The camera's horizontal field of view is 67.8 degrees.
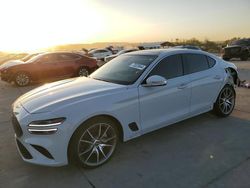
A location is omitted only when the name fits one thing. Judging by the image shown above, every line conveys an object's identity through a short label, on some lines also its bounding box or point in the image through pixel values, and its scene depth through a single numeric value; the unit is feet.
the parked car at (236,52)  48.55
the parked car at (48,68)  25.12
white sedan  7.50
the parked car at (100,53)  64.33
